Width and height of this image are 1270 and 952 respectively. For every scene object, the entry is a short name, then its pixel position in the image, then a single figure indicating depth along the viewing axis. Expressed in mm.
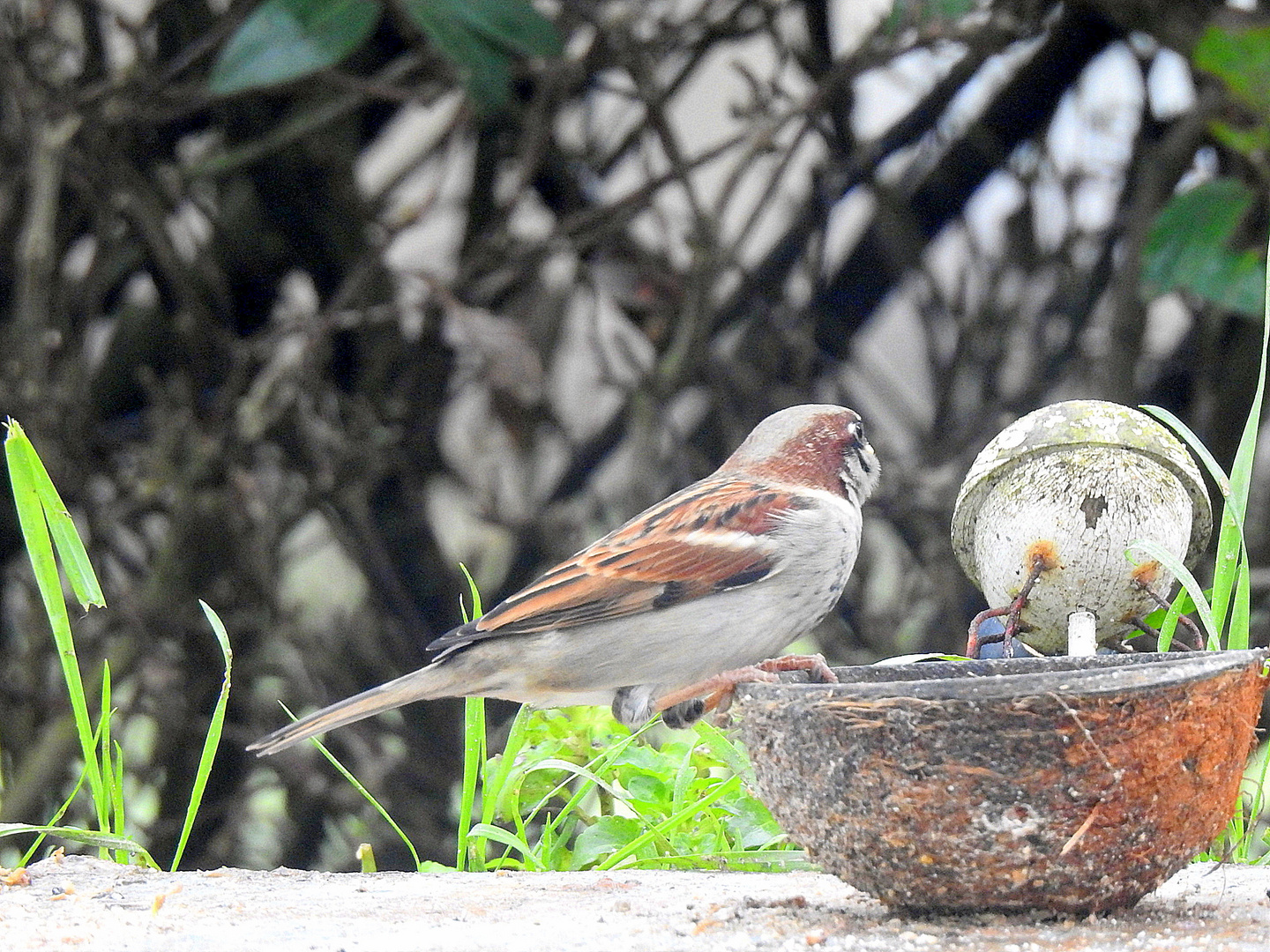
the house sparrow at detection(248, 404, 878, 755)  5039
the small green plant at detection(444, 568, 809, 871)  5184
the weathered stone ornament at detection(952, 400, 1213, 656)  4523
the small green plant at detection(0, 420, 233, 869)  4895
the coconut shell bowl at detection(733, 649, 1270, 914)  3432
